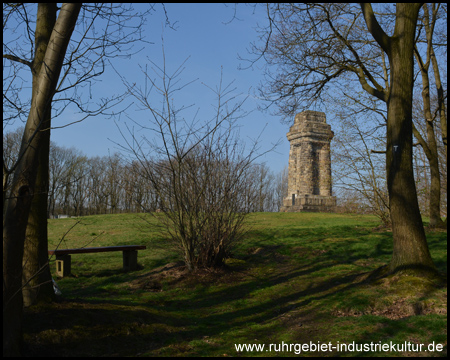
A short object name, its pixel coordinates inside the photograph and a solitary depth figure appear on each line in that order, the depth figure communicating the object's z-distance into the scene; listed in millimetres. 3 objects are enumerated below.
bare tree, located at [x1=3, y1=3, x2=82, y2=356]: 3867
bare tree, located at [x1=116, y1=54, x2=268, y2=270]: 8852
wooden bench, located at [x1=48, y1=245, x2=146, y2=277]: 9501
